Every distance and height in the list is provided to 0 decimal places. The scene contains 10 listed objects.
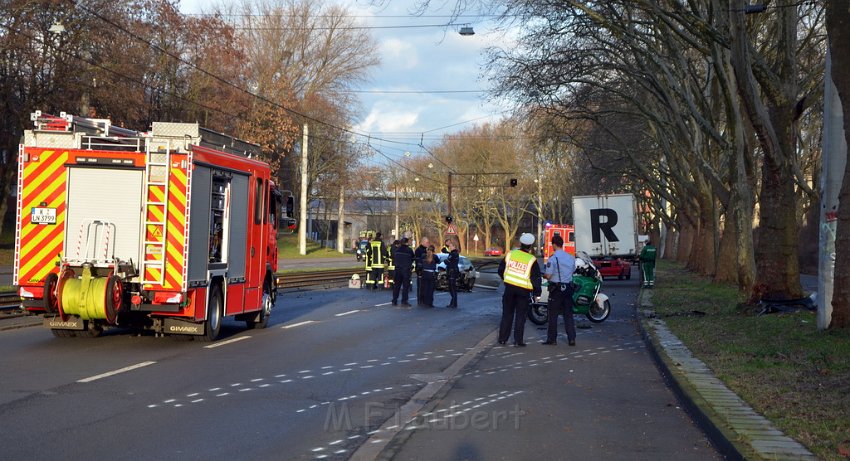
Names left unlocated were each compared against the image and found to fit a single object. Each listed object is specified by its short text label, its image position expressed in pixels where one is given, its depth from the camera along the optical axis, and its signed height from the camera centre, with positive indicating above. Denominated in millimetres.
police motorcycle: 19350 -953
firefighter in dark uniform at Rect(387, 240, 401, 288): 30053 -734
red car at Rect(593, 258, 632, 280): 41312 -721
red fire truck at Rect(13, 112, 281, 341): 13406 +166
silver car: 31016 -967
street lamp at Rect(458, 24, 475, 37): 29528 +6768
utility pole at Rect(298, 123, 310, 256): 55969 +1615
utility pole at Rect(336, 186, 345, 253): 72738 +673
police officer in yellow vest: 14844 -548
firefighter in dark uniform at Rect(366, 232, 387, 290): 29062 -518
